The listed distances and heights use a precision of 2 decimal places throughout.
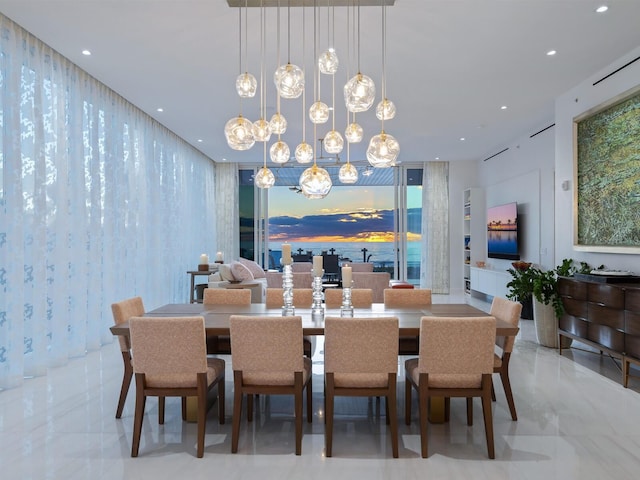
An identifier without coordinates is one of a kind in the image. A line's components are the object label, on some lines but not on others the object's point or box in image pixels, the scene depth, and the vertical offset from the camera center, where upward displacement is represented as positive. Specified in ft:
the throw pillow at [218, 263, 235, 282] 21.97 -1.75
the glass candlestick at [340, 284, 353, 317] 10.16 -1.56
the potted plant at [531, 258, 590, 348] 15.56 -2.41
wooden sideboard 11.48 -2.39
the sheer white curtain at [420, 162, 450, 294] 32.65 +0.79
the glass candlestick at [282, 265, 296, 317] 10.43 -1.38
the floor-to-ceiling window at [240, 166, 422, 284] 43.65 +2.01
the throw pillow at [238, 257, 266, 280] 26.13 -1.87
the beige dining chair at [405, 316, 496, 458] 7.91 -2.17
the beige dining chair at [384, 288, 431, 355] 12.16 -1.71
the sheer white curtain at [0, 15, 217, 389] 11.75 +1.14
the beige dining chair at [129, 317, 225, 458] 7.99 -2.32
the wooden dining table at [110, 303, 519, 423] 8.83 -1.86
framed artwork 13.07 +2.04
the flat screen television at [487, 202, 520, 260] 23.88 +0.37
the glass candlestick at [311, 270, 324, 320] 10.49 -1.43
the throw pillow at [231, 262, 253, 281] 22.00 -1.71
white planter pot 16.01 -3.33
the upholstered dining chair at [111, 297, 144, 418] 9.64 -2.48
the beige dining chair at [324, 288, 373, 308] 12.41 -1.75
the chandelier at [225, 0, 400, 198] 9.55 +3.22
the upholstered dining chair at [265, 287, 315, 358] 12.32 -1.73
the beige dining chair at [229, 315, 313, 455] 8.09 -2.34
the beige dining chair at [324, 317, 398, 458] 7.99 -2.23
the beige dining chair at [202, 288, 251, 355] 12.46 -1.71
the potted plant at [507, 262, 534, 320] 16.70 -1.91
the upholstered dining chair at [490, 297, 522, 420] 9.48 -2.72
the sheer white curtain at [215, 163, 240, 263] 33.58 +2.66
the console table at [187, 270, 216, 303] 23.76 -2.30
